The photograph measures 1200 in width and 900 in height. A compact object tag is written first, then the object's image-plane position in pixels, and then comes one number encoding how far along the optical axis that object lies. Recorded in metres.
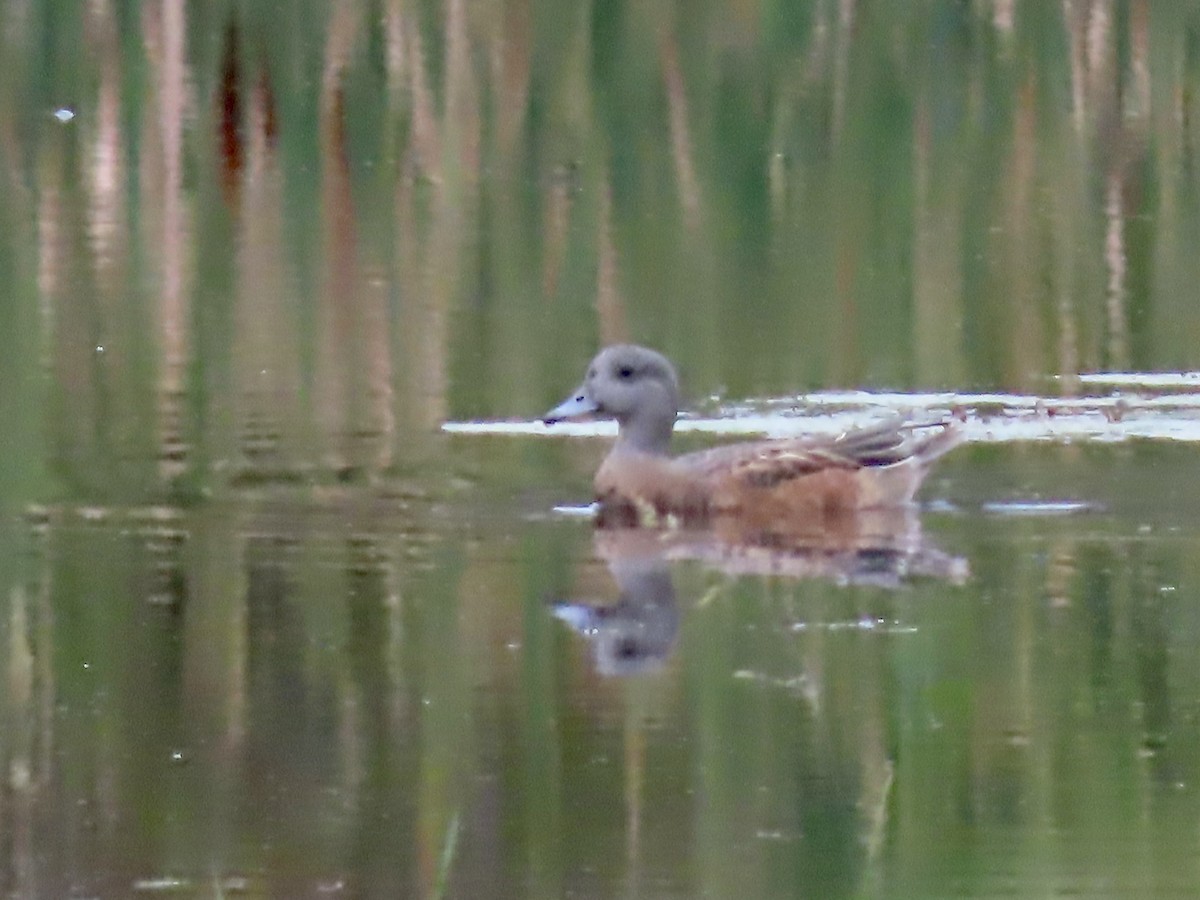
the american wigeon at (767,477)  18.58
